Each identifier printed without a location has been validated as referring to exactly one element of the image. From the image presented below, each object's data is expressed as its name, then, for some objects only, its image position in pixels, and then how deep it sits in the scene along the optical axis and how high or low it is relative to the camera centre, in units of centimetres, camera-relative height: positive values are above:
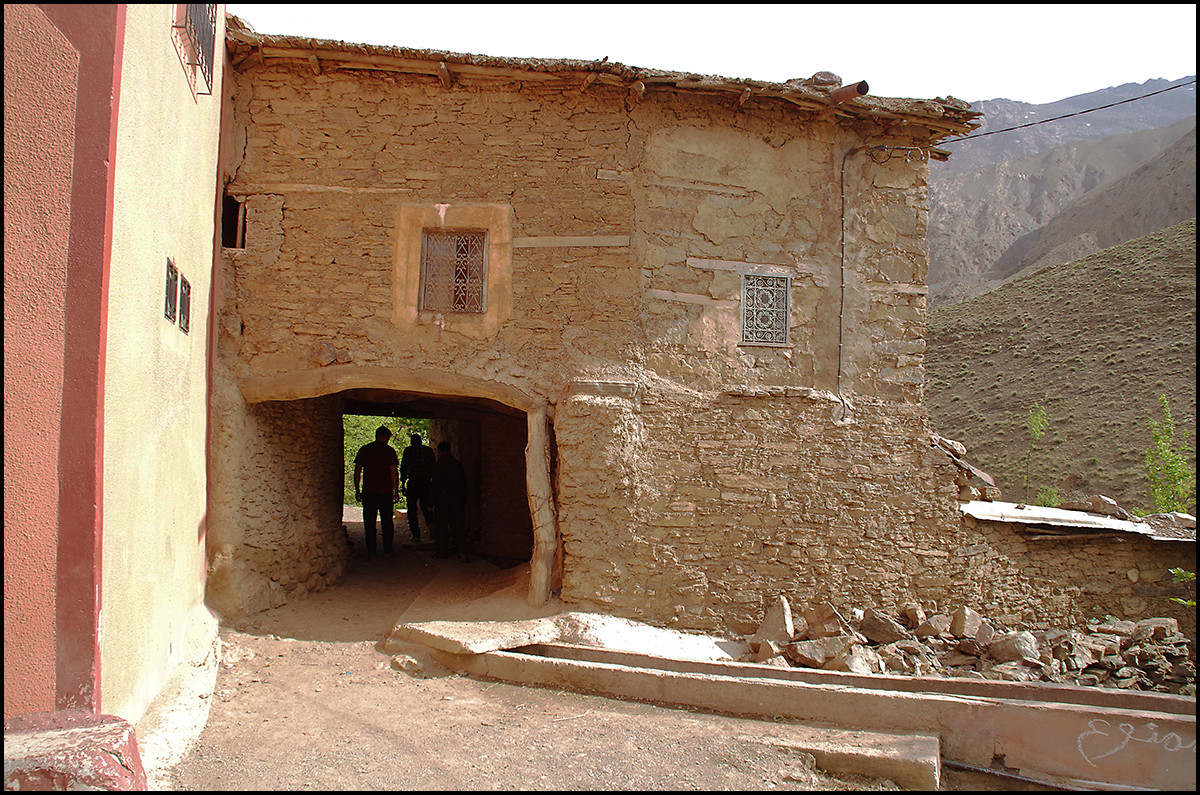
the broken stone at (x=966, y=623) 767 -189
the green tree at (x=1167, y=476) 1557 -88
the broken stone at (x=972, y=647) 739 -203
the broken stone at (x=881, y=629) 743 -189
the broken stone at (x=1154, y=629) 815 -202
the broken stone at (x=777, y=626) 725 -186
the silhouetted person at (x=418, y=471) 1128 -80
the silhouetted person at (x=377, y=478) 1008 -82
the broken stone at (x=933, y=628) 765 -192
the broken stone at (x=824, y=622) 741 -185
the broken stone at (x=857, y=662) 670 -200
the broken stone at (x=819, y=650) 681 -193
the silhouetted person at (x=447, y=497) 1052 -108
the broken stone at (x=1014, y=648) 717 -197
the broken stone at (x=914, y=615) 787 -185
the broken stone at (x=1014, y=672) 686 -210
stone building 738 +97
